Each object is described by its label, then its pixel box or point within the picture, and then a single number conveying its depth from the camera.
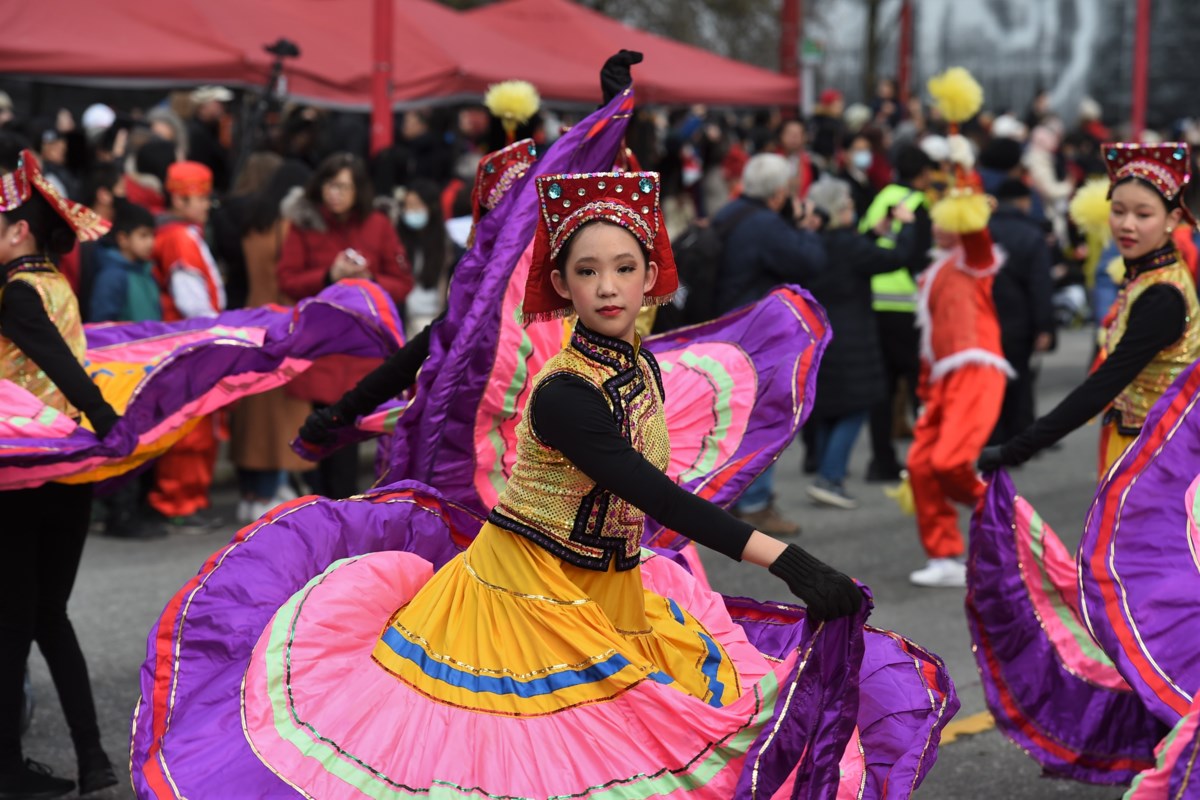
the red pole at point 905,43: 27.13
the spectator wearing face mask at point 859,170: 12.94
